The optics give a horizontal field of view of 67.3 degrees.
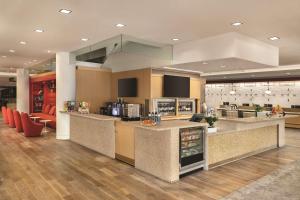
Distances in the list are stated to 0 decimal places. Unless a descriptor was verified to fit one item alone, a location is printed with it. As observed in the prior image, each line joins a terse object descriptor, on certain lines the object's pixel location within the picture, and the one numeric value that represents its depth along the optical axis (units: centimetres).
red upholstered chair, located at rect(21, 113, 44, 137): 803
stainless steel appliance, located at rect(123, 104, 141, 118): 605
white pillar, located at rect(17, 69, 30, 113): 1240
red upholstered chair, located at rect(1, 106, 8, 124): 1139
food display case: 425
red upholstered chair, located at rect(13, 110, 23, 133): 894
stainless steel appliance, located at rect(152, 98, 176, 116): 738
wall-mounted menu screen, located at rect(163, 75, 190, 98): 757
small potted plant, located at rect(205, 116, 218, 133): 486
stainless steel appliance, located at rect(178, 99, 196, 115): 823
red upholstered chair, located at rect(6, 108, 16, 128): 1018
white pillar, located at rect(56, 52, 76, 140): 760
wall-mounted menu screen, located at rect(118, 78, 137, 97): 764
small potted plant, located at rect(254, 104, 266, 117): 725
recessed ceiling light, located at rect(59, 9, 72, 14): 375
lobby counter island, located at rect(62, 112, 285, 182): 408
